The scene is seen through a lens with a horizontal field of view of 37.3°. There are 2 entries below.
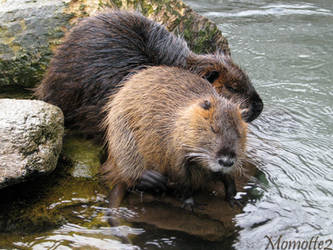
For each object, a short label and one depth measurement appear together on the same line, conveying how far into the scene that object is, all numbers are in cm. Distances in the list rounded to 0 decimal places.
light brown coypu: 271
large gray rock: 269
